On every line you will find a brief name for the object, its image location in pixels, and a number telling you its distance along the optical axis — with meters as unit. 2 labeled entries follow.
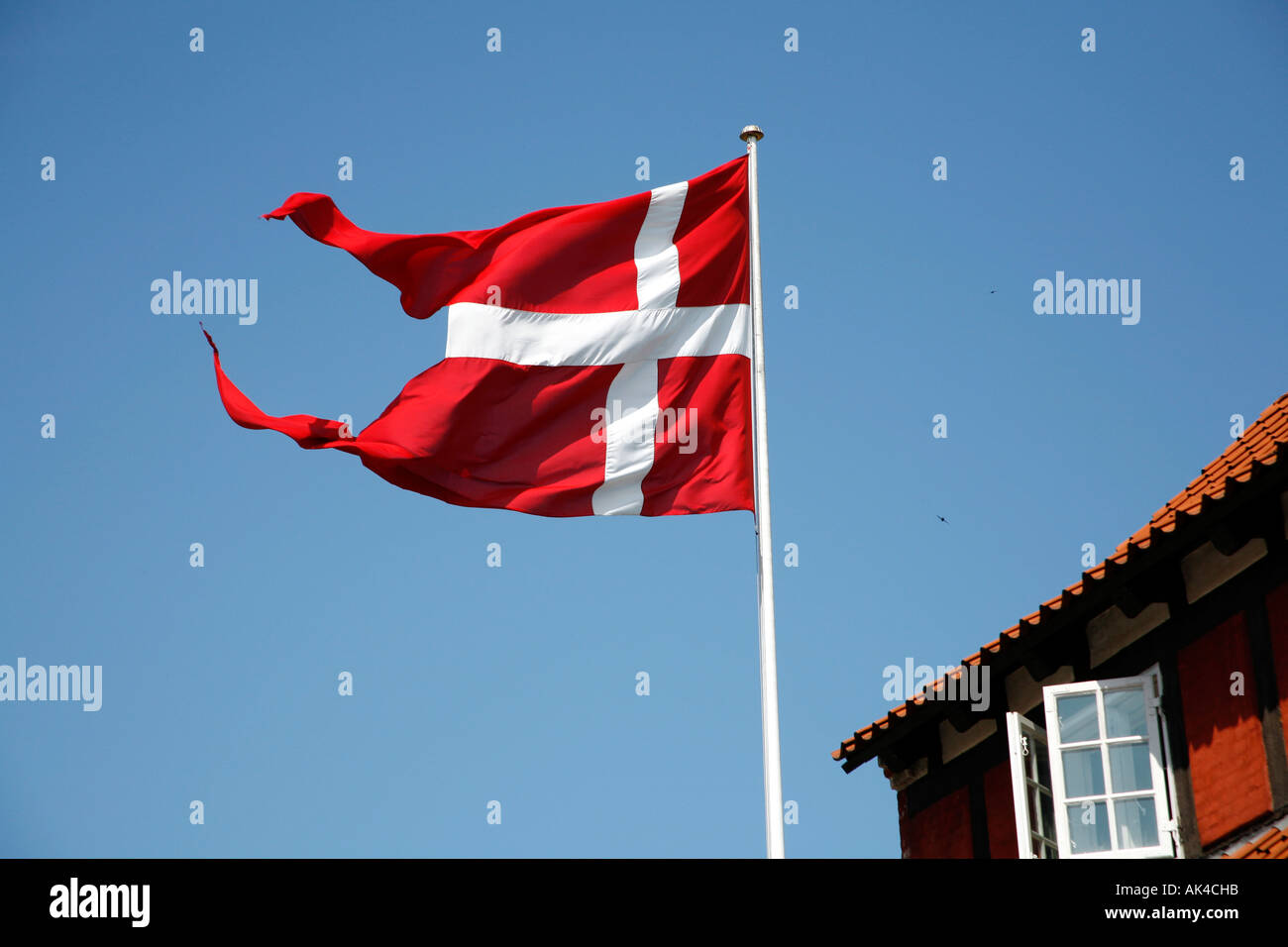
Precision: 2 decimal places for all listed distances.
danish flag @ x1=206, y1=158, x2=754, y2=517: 11.96
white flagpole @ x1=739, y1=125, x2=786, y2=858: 10.30
